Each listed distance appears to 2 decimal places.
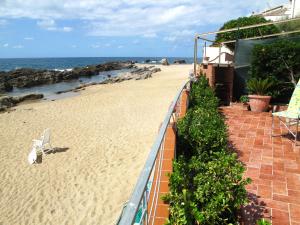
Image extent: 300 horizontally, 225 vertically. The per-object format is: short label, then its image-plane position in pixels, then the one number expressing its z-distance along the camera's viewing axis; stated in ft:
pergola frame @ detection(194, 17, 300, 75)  29.27
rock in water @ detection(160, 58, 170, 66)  201.05
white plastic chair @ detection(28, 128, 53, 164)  27.04
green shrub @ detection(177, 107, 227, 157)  11.39
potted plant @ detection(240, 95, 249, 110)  26.99
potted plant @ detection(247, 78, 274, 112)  25.20
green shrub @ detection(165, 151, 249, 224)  7.65
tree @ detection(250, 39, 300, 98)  25.03
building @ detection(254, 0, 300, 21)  80.89
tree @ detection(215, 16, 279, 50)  64.01
